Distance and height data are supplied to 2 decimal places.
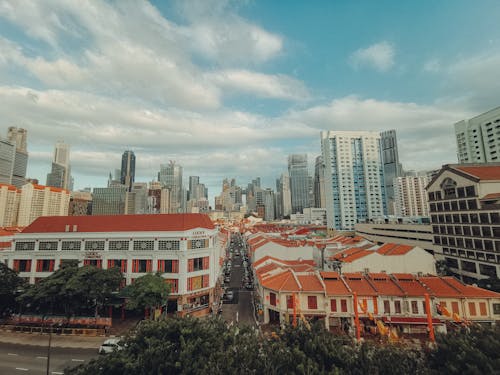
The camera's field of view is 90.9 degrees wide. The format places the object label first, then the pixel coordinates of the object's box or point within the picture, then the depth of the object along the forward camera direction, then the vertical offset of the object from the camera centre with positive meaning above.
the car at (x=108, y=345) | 29.57 -14.91
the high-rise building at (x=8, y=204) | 158.76 +11.88
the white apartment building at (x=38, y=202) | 171.75 +14.46
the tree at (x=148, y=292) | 35.59 -10.53
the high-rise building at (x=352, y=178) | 172.62 +28.86
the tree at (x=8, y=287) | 39.41 -10.41
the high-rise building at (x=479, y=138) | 128.75 +44.85
